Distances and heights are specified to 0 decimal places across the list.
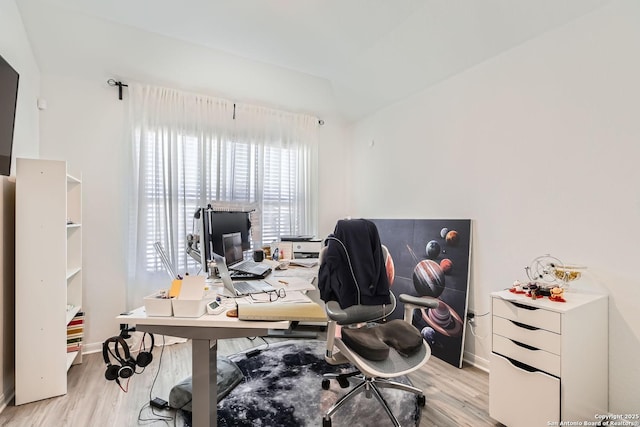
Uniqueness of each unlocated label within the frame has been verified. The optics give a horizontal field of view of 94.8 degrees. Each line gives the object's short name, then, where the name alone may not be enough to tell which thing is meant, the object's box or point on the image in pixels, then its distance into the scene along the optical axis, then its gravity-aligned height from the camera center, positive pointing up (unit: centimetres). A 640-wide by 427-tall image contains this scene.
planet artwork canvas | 261 -63
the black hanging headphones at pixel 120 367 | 134 -74
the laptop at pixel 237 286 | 188 -54
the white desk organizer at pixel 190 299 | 144 -45
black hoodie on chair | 187 -39
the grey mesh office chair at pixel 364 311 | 169 -68
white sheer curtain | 297 +42
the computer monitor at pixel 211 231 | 220 -18
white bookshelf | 203 -52
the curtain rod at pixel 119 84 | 287 +120
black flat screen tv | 182 +61
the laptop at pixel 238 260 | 224 -43
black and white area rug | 186 -134
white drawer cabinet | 160 -87
